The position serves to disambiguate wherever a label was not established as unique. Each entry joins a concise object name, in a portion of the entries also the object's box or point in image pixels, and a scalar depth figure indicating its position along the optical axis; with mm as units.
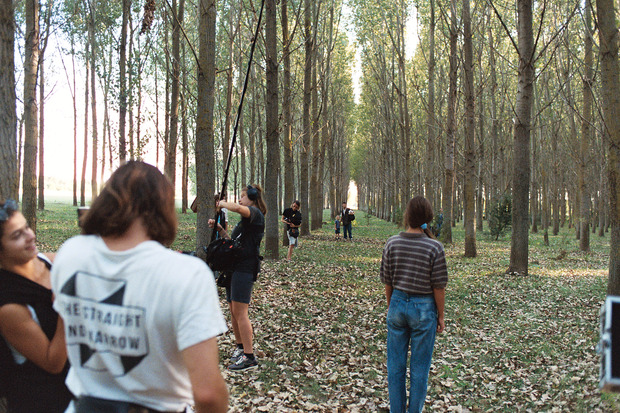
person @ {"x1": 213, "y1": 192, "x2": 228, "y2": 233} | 9706
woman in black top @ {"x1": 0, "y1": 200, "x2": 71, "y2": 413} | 1938
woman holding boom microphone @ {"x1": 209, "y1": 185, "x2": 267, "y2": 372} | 5508
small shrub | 24359
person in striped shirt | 4137
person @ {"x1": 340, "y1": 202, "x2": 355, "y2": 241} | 23234
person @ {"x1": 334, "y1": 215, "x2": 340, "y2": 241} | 25491
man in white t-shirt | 1542
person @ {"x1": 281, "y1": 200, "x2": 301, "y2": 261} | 14891
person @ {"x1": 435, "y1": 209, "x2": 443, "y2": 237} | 26181
